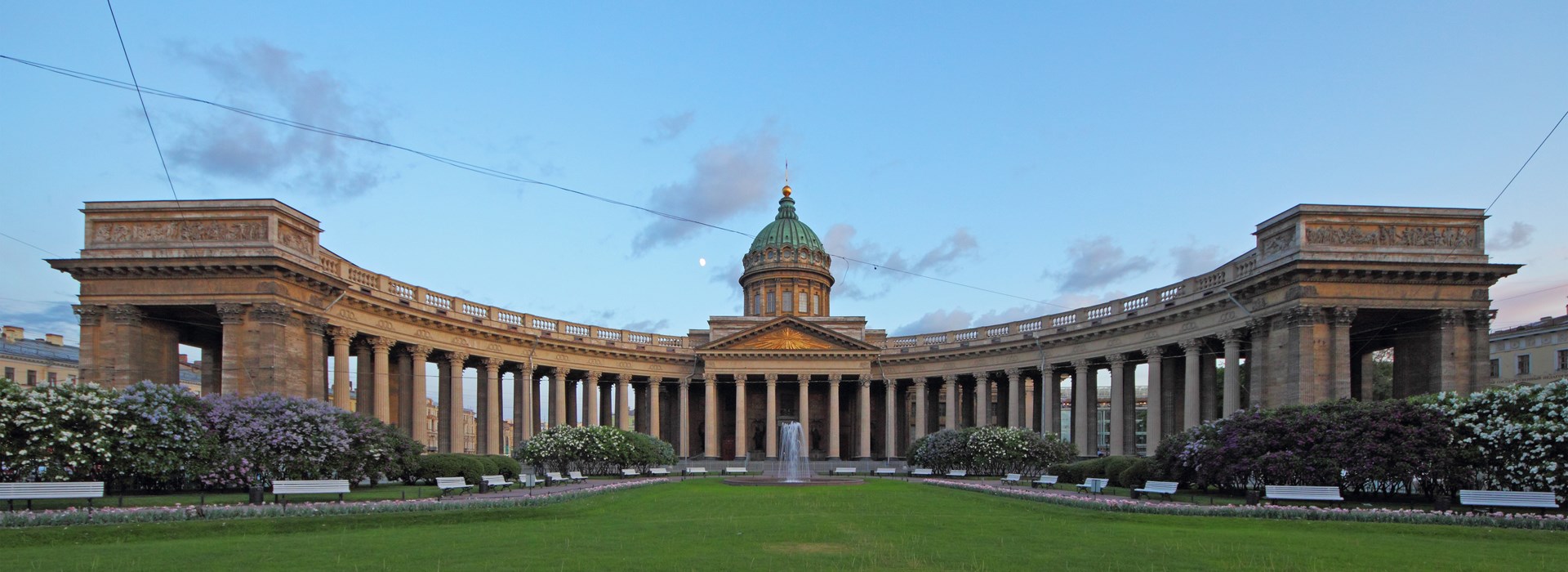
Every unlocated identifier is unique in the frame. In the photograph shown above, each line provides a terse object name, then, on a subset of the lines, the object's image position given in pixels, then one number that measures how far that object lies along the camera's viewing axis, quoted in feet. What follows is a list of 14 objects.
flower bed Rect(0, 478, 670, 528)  66.33
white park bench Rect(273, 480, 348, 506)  83.87
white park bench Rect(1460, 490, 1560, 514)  74.90
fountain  141.59
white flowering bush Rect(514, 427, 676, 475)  150.51
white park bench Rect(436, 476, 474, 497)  98.68
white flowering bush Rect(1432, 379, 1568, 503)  77.87
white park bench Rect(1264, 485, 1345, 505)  84.84
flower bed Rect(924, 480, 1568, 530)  68.96
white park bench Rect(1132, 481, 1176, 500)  93.45
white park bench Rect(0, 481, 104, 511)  72.08
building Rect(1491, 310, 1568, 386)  210.18
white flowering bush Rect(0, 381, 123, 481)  79.56
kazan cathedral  116.16
